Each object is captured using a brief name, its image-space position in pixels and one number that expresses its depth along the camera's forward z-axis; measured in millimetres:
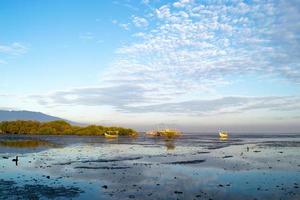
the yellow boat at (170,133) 112818
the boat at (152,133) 124960
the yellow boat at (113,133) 110011
